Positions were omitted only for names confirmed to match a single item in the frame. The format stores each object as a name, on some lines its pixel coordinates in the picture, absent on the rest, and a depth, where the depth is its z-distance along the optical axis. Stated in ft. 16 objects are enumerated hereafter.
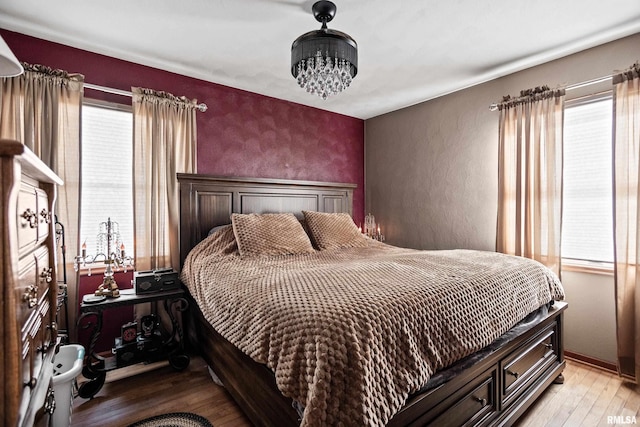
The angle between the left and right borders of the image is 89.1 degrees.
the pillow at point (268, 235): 8.28
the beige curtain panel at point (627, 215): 7.47
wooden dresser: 2.35
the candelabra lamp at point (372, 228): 13.53
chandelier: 6.03
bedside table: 6.86
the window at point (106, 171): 8.48
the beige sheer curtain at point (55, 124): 7.31
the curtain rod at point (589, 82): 7.92
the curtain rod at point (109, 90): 8.28
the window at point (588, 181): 8.27
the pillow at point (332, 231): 9.77
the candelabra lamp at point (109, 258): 7.45
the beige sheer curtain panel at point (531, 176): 8.74
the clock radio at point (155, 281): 7.63
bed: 3.60
